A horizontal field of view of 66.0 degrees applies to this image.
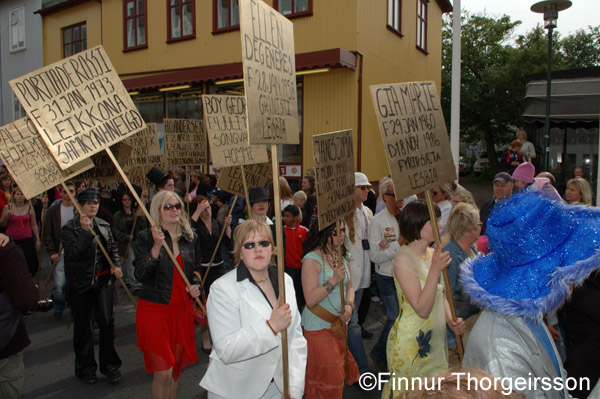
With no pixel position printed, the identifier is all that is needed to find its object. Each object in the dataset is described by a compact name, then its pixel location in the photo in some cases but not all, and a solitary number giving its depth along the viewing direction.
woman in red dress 3.95
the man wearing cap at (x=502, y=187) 6.81
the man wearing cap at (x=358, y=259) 4.73
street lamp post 11.53
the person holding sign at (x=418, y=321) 3.26
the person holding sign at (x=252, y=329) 2.71
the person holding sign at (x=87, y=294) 4.90
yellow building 13.65
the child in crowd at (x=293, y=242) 5.61
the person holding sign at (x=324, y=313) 3.80
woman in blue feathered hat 1.93
